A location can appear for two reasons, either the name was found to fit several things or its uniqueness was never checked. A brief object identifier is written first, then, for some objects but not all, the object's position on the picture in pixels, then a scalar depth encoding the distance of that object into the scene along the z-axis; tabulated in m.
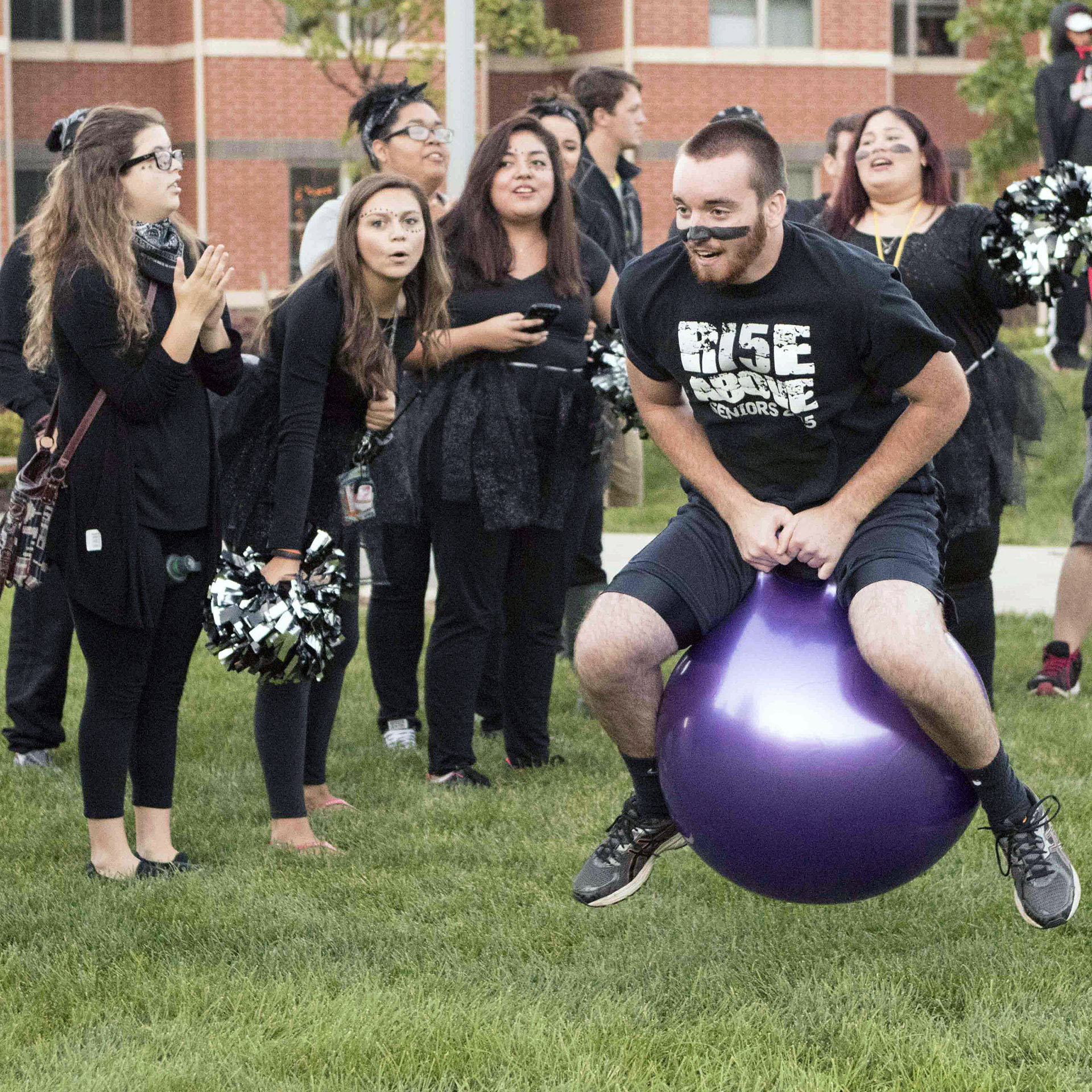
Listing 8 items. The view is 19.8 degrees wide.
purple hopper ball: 7.13
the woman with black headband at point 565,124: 13.58
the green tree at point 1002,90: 35.70
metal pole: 15.51
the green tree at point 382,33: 36.86
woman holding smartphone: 11.32
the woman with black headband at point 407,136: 12.15
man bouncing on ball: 7.49
